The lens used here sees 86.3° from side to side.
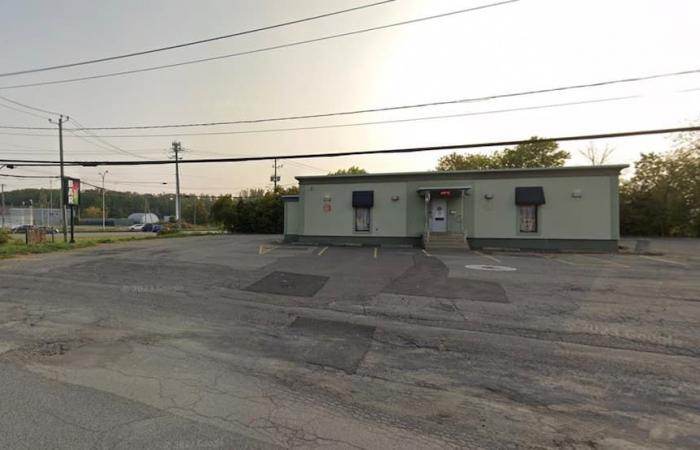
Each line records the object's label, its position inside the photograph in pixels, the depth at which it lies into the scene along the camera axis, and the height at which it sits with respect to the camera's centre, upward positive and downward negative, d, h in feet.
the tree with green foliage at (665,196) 93.50 +4.51
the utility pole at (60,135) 105.29 +23.79
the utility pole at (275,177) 184.44 +19.82
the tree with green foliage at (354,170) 189.98 +23.76
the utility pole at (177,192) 129.80 +9.09
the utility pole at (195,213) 303.35 +4.03
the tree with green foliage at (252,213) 118.42 +1.30
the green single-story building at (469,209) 60.59 +1.17
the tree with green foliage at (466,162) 151.33 +22.40
